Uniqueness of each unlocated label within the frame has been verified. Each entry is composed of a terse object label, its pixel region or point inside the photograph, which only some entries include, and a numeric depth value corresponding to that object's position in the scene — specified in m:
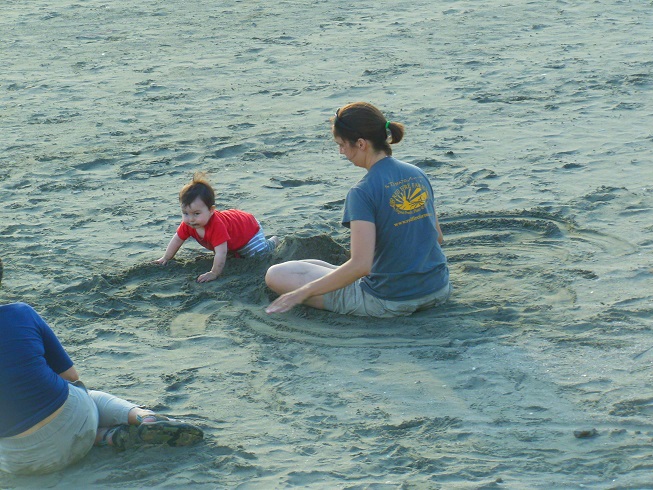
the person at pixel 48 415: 8.38
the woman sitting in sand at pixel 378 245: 10.79
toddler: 12.71
